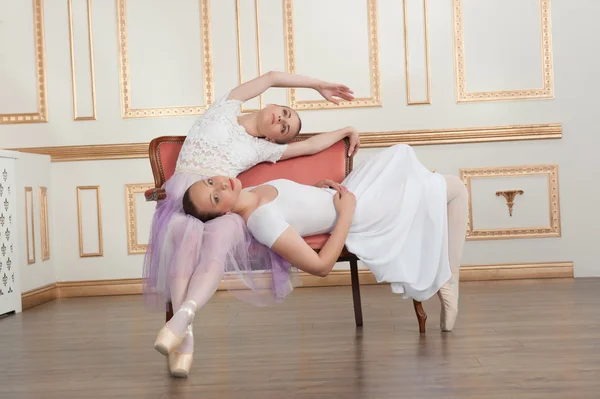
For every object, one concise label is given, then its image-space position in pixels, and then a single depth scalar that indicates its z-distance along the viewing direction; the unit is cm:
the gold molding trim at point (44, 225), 507
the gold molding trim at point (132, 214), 522
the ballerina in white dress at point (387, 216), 294
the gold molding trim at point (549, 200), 507
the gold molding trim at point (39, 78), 524
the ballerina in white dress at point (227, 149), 289
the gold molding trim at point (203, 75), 518
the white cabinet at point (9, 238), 437
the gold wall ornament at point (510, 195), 505
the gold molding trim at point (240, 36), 516
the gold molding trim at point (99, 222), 524
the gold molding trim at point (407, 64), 511
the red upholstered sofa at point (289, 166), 358
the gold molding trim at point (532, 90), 506
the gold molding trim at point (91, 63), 522
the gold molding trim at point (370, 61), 512
